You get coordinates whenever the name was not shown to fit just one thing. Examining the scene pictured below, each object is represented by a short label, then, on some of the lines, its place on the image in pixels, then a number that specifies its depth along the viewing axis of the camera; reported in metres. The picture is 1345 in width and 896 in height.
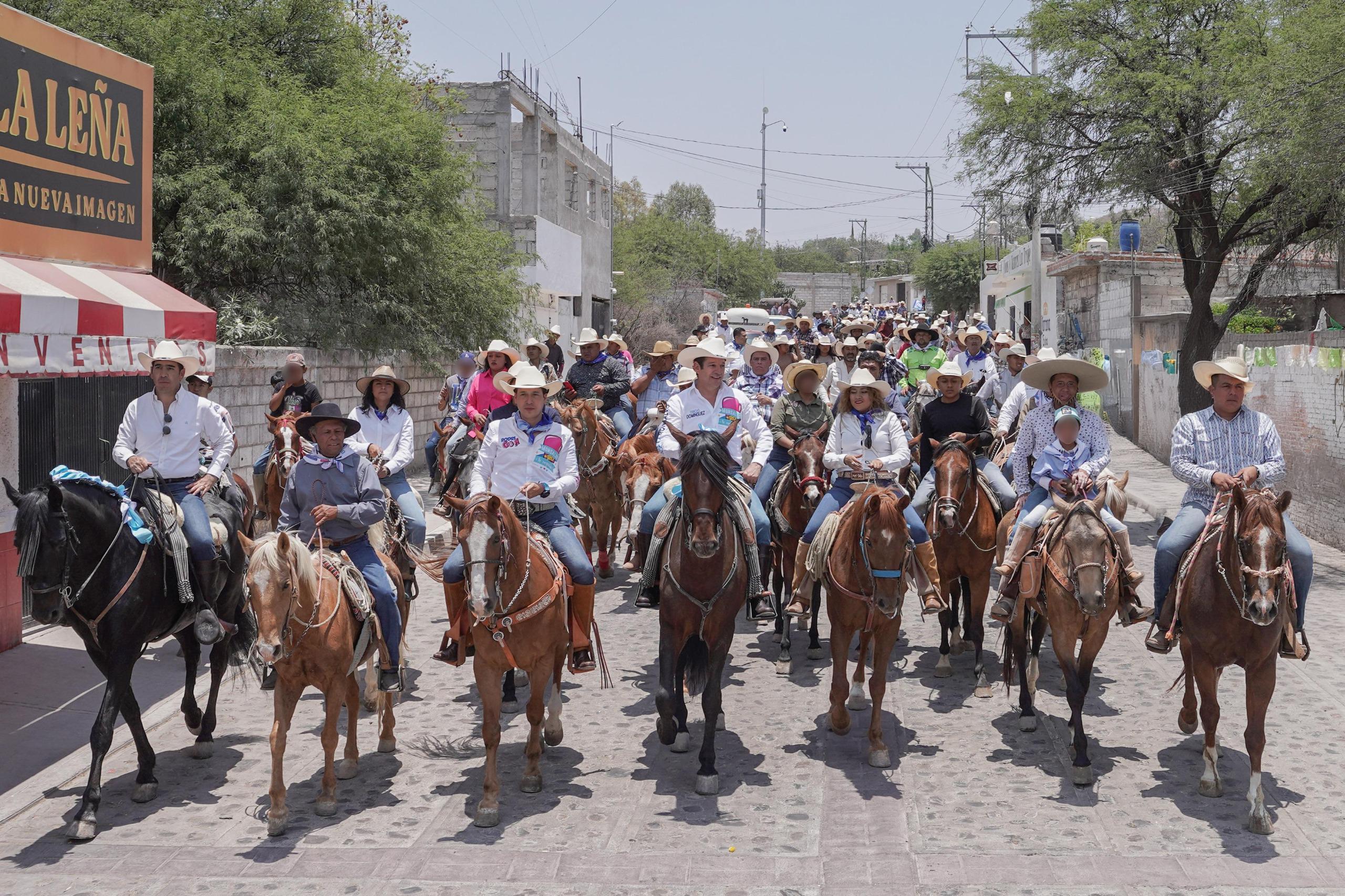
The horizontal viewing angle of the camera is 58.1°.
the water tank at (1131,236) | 34.75
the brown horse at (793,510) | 10.74
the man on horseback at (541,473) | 8.11
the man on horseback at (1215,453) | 7.94
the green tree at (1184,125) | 16.47
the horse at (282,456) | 11.15
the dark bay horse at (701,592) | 7.68
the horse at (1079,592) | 7.74
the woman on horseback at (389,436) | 10.16
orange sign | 10.05
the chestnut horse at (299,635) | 6.79
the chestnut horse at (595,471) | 13.83
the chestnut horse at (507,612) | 7.09
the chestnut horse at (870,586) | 8.09
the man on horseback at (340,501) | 8.12
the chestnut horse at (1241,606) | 6.88
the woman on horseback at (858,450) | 9.32
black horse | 7.02
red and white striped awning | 9.03
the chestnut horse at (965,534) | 9.83
